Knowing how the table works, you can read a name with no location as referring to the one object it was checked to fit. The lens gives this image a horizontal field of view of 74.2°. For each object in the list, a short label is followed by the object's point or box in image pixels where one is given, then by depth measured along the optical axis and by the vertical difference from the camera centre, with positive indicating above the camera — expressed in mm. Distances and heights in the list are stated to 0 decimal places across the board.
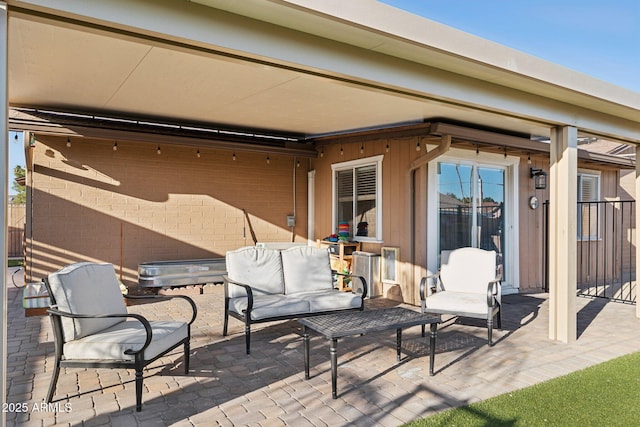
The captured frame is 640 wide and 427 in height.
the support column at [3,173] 2139 +218
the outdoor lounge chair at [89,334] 3090 -926
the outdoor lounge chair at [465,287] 4836 -933
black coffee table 3236 -920
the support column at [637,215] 5812 +6
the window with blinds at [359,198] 7312 +324
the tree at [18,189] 19017 +1402
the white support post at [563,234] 4703 -207
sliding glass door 6898 +163
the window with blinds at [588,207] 9312 +190
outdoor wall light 7906 +703
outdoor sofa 4523 -858
